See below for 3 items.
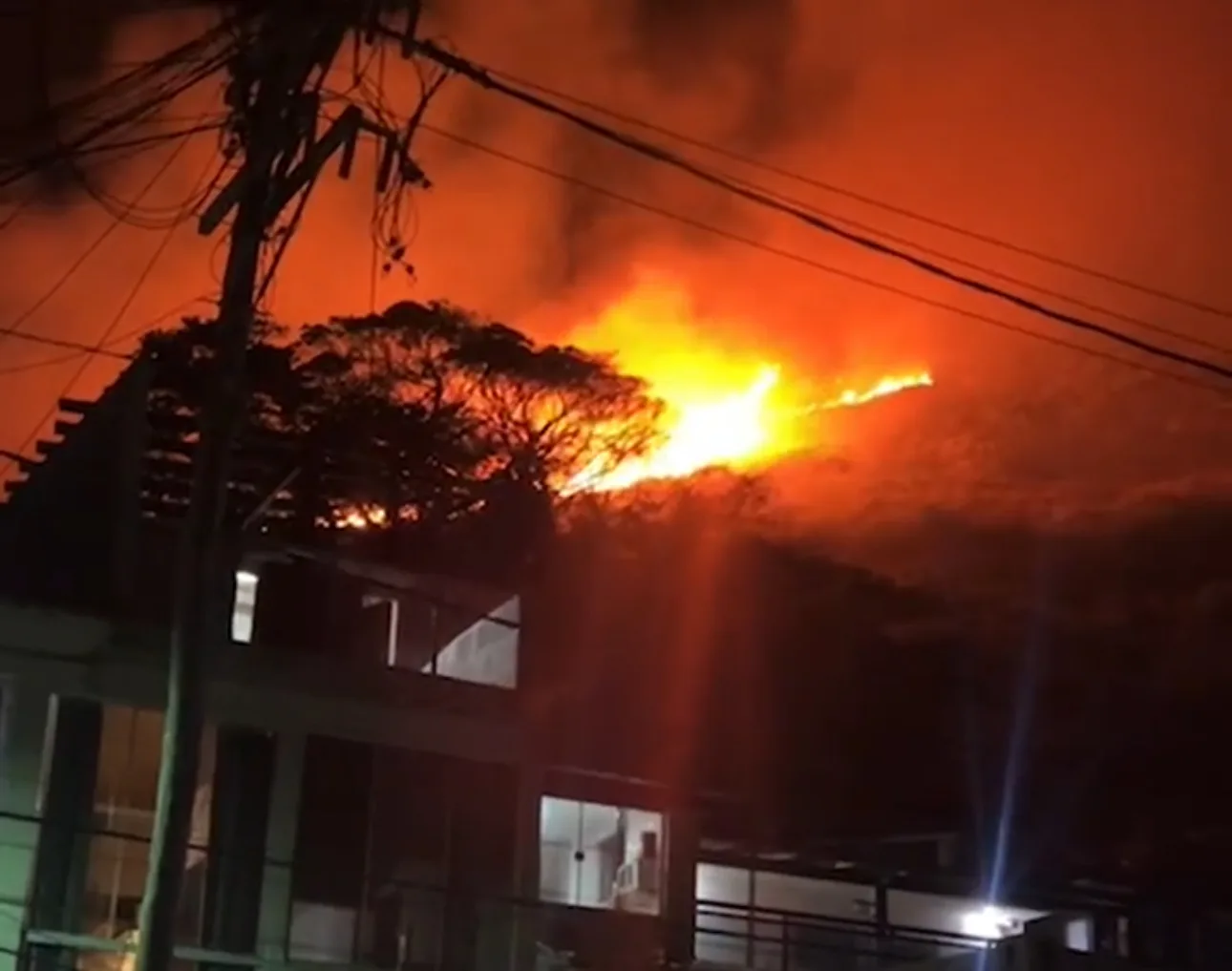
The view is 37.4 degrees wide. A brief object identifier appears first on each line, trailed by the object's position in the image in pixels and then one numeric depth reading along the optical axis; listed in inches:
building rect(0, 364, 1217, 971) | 563.8
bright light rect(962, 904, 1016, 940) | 824.9
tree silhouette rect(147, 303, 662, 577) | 909.8
